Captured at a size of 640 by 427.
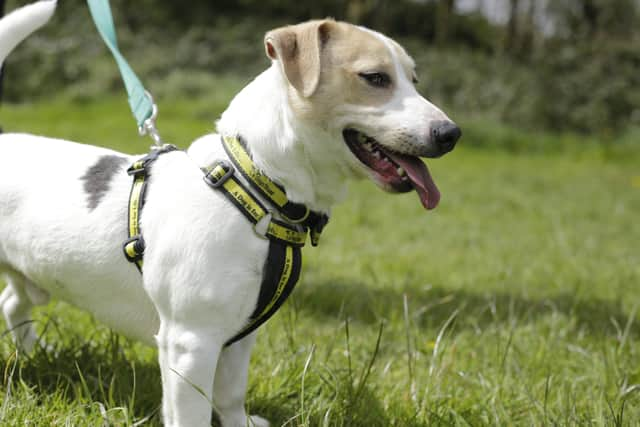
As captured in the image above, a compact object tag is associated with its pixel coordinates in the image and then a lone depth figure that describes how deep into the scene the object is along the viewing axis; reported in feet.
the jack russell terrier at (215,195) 6.17
